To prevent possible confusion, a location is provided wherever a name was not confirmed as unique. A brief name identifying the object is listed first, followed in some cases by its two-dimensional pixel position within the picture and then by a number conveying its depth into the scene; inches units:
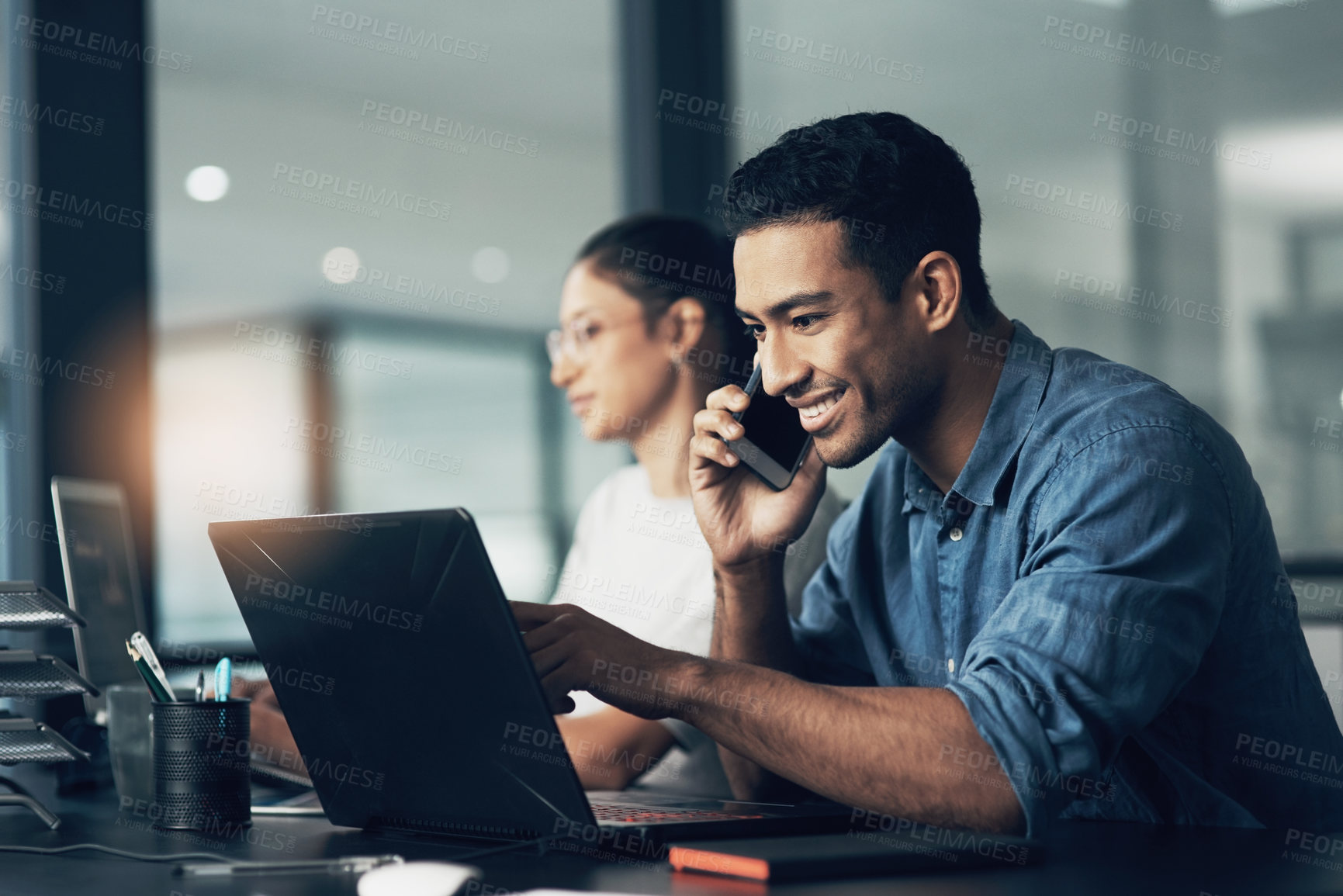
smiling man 39.8
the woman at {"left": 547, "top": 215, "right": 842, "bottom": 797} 76.5
